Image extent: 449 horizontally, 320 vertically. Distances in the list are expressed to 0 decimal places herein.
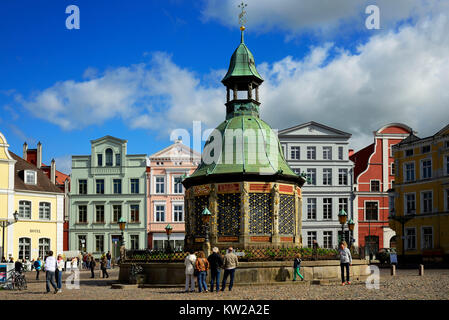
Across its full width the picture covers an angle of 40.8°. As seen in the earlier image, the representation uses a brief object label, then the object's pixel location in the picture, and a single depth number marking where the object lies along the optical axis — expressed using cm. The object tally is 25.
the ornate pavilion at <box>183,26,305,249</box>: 3019
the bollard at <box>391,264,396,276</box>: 3243
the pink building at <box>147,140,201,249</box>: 6362
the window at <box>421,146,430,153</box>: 5453
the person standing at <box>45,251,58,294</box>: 2330
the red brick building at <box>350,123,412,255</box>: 6544
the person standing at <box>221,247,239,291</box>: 2228
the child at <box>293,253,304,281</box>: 2534
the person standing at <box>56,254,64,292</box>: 2378
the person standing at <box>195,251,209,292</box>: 2230
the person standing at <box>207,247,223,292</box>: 2250
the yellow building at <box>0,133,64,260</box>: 5425
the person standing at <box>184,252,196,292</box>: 2275
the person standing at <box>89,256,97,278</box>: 3778
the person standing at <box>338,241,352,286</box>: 2345
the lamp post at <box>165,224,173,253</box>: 3800
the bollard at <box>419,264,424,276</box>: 3209
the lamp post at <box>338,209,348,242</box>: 3319
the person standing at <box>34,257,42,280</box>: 3436
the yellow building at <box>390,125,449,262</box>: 5238
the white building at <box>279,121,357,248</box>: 6456
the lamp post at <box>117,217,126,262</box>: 3025
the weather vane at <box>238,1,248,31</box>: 3584
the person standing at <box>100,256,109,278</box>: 3671
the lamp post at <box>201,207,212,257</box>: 2650
